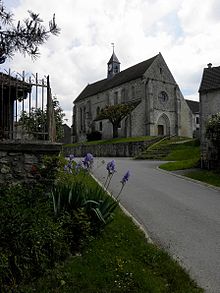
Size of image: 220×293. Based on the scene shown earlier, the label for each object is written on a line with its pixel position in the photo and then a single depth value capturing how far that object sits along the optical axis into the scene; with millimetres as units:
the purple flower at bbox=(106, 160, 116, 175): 5938
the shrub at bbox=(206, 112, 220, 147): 15856
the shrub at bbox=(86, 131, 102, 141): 55781
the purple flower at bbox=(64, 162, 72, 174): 6895
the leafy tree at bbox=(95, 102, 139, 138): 46562
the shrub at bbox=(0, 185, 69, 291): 3893
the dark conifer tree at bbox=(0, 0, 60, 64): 4066
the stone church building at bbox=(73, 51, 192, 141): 49188
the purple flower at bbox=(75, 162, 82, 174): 6872
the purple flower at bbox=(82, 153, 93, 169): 6184
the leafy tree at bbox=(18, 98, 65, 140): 7191
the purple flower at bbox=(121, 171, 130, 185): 5840
